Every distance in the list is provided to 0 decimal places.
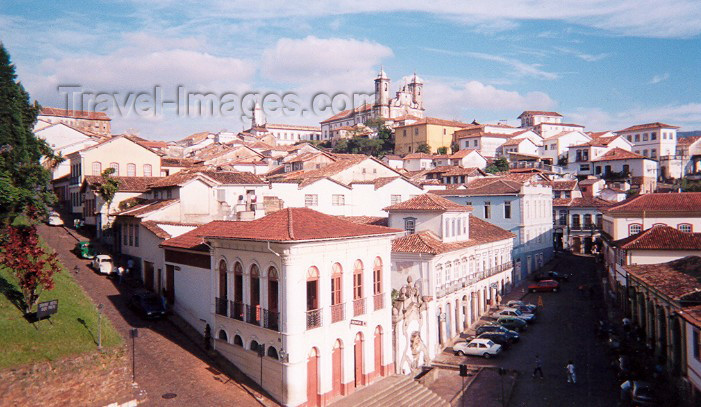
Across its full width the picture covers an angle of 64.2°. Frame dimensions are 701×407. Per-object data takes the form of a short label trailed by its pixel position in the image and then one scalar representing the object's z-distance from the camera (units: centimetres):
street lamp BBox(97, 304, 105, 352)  2248
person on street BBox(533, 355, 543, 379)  2959
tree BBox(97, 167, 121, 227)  4006
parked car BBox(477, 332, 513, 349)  3459
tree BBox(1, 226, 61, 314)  2241
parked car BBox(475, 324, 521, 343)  3538
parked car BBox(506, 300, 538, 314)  4181
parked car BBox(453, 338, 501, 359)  3312
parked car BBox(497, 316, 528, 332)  3803
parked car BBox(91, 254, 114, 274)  3469
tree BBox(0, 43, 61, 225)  2747
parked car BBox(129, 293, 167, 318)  2873
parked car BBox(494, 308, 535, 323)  3958
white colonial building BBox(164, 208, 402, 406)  2264
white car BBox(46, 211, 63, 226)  4600
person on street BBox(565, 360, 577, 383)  2847
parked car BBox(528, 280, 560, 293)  4900
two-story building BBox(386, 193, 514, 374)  3058
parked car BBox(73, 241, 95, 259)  3750
